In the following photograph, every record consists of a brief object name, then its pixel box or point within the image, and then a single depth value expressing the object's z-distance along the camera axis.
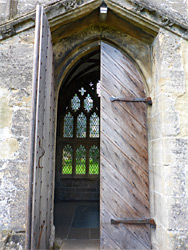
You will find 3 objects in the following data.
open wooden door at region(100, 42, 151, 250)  2.61
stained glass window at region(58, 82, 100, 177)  6.95
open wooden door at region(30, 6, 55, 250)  1.82
